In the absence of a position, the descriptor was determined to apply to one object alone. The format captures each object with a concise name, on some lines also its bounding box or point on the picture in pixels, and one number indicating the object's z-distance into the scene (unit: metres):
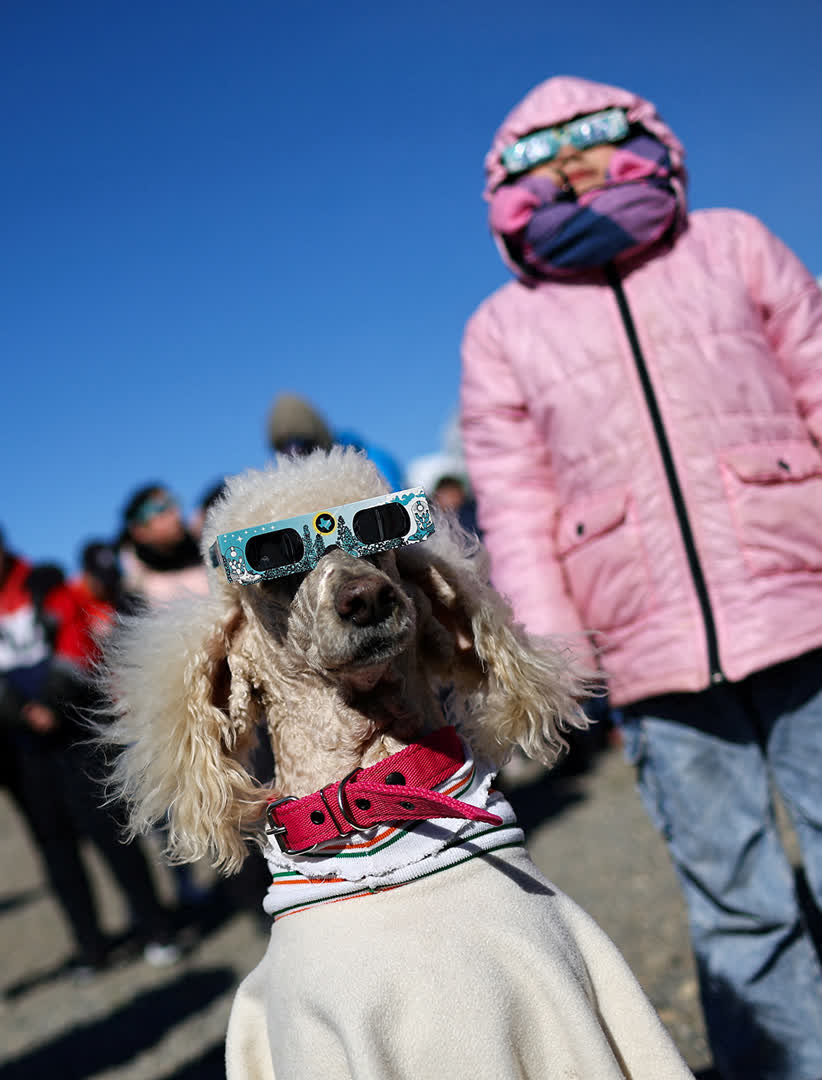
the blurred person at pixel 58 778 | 3.98
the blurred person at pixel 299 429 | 3.23
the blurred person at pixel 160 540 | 3.98
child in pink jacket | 1.89
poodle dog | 1.30
